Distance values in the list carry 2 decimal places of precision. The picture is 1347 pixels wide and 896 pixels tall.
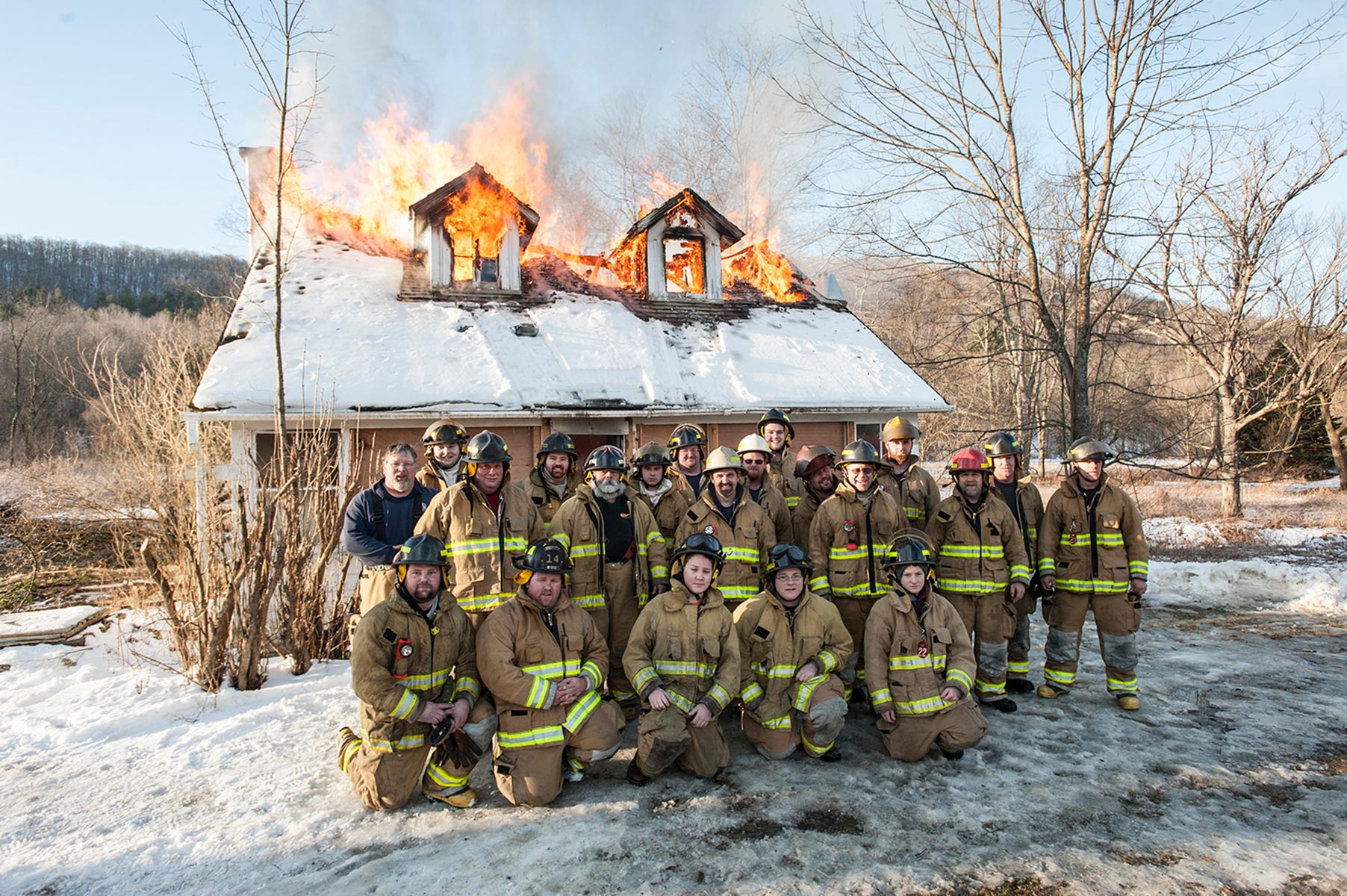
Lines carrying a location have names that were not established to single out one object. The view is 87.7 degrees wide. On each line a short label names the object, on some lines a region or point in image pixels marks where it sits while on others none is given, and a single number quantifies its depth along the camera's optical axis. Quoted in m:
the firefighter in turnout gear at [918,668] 4.42
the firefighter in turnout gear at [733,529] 5.13
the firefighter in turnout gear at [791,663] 4.45
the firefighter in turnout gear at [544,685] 3.91
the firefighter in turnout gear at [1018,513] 5.79
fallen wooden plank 6.86
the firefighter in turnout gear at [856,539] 5.31
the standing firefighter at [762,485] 5.64
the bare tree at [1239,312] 12.85
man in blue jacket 4.67
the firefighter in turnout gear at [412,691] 3.75
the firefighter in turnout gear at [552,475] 5.34
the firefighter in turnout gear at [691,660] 4.18
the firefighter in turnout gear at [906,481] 5.93
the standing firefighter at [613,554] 5.05
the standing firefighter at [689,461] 5.75
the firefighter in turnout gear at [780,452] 6.29
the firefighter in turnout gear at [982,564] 5.40
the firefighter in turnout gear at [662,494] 5.39
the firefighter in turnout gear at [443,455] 5.04
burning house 9.17
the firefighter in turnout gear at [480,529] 4.53
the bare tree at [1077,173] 9.34
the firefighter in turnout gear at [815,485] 5.93
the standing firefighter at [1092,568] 5.40
